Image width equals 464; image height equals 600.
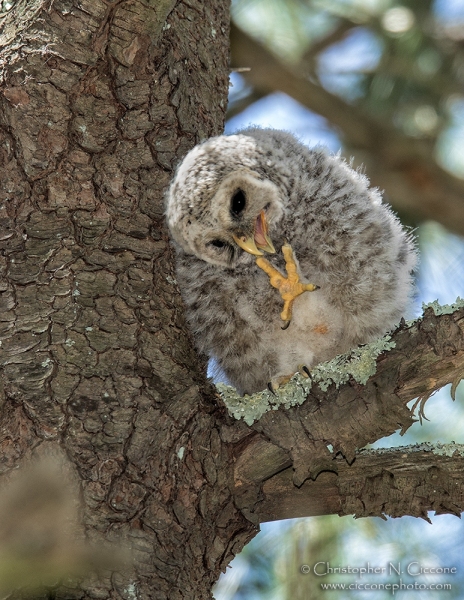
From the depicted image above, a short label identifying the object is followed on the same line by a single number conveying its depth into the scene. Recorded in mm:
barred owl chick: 6581
